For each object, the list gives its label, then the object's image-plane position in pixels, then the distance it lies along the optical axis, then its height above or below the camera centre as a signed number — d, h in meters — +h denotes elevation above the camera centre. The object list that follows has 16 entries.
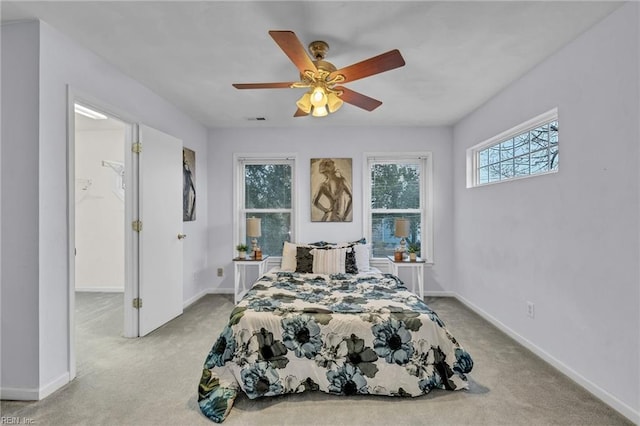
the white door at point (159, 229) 3.14 -0.16
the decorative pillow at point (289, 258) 3.91 -0.56
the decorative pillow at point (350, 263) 3.69 -0.59
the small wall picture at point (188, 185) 4.02 +0.37
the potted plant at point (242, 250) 4.31 -0.50
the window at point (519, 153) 2.70 +0.62
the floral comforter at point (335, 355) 2.10 -0.95
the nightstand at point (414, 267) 4.11 -0.73
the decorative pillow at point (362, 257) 3.92 -0.55
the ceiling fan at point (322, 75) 1.82 +0.91
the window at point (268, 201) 4.79 +0.19
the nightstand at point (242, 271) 4.23 -0.79
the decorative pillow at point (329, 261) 3.69 -0.56
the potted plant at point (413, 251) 4.21 -0.51
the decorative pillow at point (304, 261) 3.74 -0.57
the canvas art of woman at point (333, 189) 4.64 +0.36
